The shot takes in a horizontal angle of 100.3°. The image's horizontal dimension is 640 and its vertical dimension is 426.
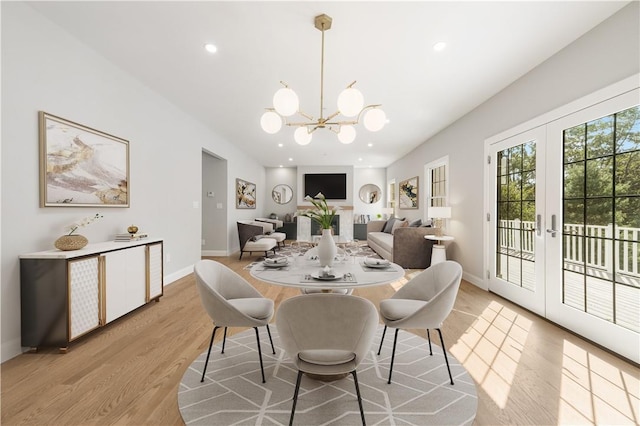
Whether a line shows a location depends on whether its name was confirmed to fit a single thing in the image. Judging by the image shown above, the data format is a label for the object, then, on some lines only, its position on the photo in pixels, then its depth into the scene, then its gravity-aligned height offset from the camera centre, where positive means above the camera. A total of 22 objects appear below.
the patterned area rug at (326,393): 1.40 -1.08
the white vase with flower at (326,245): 1.90 -0.24
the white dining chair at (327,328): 1.16 -0.52
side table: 4.37 -0.64
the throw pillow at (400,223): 5.90 -0.26
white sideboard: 2.00 -0.65
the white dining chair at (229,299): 1.62 -0.61
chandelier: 1.93 +0.79
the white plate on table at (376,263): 1.92 -0.38
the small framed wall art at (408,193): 6.77 +0.51
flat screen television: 8.95 +0.93
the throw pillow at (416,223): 5.27 -0.22
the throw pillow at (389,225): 6.85 -0.35
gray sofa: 4.78 -0.63
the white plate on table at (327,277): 1.59 -0.39
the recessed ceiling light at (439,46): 2.40 +1.52
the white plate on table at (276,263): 1.89 -0.37
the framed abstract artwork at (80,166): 2.18 +0.42
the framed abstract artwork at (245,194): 6.69 +0.46
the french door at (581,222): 2.00 -0.08
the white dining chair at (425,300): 1.61 -0.61
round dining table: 1.52 -0.40
